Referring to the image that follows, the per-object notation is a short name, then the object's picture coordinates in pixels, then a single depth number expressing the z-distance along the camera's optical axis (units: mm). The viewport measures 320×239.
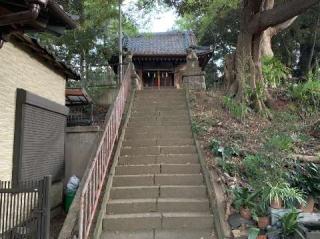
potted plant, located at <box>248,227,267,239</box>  3576
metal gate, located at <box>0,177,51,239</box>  3084
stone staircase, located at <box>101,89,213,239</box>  4118
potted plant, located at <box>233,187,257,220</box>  3950
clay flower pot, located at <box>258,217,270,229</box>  3810
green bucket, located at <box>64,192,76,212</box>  5927
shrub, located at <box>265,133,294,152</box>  5355
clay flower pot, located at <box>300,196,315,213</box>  4171
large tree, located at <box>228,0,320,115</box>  7700
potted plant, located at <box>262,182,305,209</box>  3931
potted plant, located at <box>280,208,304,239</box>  3524
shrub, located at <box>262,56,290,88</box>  9002
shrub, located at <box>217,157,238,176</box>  4878
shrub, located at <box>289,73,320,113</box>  7715
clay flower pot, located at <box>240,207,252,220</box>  3924
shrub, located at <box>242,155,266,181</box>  4624
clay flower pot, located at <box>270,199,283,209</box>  3917
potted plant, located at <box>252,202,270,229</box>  3818
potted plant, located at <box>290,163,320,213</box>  4329
